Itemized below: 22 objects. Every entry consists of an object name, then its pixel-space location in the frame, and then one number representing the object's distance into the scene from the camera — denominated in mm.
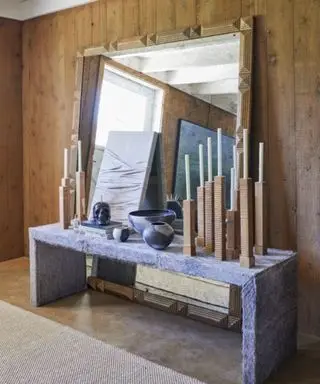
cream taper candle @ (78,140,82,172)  3111
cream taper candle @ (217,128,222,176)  2318
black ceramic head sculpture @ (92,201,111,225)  2830
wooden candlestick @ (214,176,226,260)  2279
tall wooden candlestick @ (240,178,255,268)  2156
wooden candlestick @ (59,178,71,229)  3043
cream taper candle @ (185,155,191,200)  2354
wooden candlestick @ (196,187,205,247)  2406
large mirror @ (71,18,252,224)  2787
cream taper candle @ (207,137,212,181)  2381
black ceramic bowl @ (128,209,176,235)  2652
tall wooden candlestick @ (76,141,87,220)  3098
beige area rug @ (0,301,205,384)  2162
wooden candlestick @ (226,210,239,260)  2307
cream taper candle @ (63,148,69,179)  3092
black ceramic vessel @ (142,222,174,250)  2422
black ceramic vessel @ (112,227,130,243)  2634
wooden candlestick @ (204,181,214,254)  2375
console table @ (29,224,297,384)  2084
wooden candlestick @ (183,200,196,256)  2330
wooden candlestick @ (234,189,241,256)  2322
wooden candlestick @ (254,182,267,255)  2291
